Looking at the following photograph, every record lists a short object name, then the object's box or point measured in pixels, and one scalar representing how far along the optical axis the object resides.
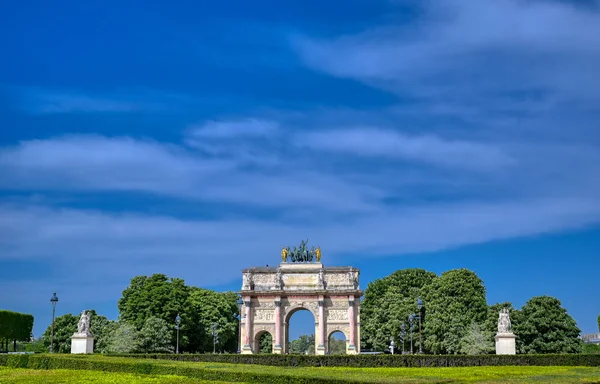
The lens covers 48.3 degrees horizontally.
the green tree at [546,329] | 59.06
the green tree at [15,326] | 72.38
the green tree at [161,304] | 72.94
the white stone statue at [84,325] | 45.44
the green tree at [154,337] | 68.06
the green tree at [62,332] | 77.69
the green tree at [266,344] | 102.71
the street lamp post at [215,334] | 76.69
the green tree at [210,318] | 82.12
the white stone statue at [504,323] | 44.28
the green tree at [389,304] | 77.44
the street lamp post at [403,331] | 74.58
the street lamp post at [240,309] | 71.92
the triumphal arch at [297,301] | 73.75
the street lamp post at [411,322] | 70.69
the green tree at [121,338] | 64.75
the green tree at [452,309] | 66.25
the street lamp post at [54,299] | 44.77
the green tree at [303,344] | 170.80
